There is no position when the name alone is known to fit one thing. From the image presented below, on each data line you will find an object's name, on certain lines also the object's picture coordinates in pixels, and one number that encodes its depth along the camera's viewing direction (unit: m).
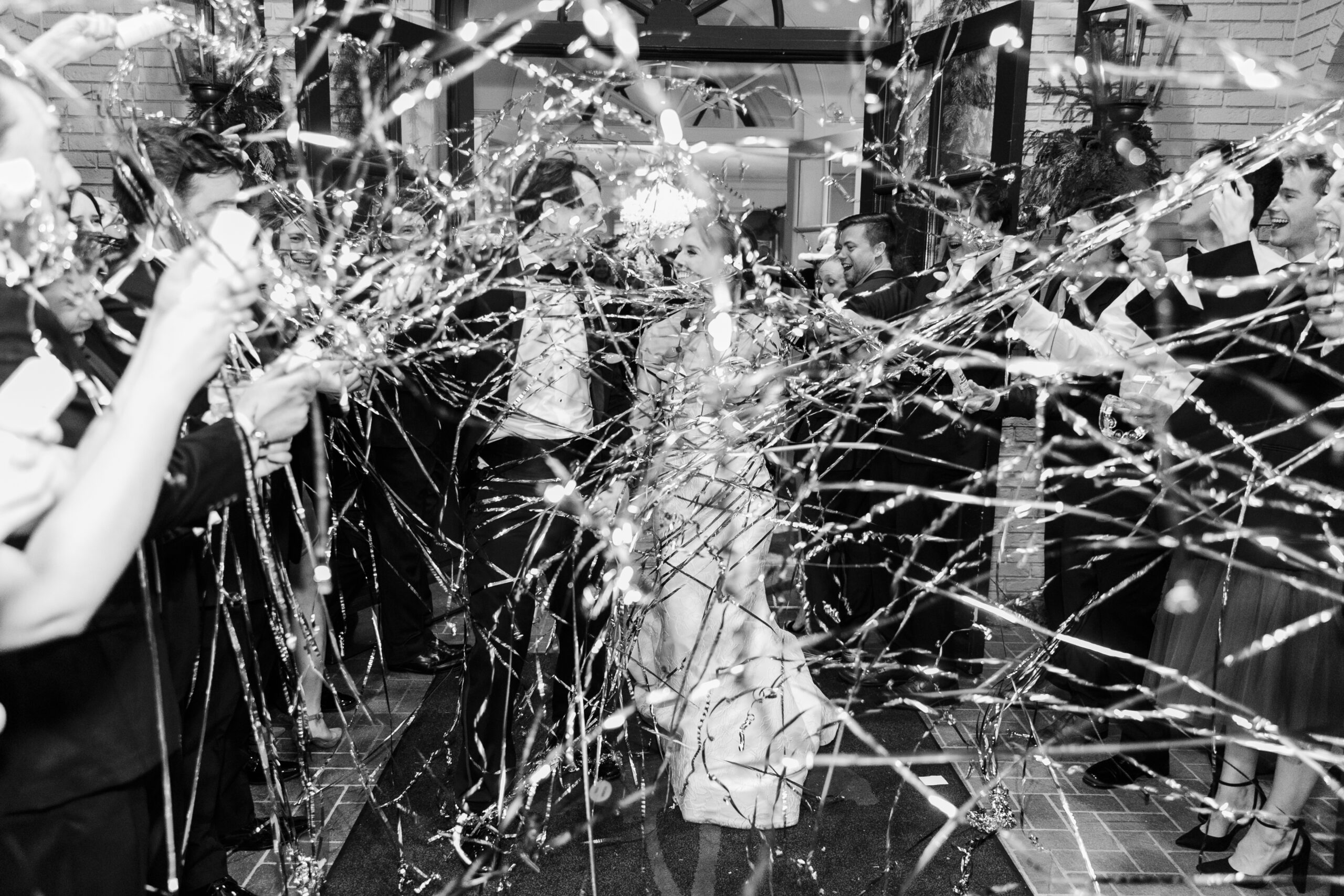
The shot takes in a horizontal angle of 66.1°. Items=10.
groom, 2.81
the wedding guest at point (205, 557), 1.61
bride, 2.86
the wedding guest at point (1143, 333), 2.72
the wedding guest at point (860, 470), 4.21
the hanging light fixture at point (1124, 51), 4.73
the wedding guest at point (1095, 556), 3.32
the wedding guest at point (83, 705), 1.27
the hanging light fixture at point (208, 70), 4.48
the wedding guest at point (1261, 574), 2.43
